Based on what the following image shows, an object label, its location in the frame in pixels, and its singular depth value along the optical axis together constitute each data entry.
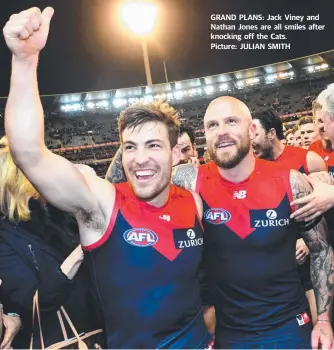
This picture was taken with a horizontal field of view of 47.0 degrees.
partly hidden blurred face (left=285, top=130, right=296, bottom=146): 4.25
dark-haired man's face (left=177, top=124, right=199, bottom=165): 2.52
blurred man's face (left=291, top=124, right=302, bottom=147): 3.76
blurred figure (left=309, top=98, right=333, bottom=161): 2.41
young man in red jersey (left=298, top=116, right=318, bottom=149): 3.43
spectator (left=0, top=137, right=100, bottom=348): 1.24
